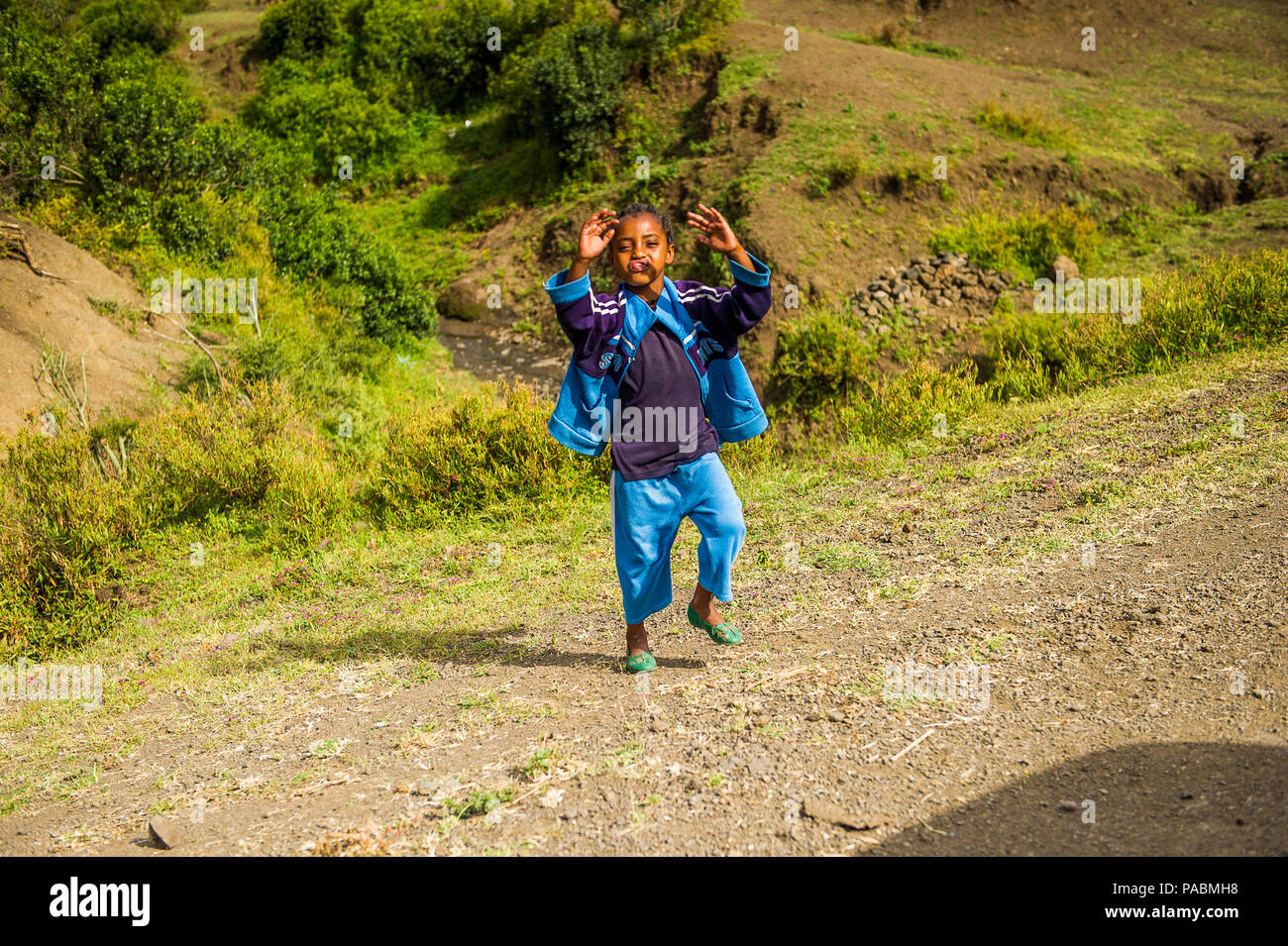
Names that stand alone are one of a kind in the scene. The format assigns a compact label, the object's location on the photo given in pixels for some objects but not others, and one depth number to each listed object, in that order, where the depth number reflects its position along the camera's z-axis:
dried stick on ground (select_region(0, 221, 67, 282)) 10.29
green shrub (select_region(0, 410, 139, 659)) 6.17
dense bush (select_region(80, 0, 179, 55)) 25.38
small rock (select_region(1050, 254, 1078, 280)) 11.84
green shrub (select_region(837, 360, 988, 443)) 7.72
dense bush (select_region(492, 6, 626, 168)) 16.44
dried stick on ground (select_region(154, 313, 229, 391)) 9.43
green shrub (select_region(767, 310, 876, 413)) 10.73
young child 3.40
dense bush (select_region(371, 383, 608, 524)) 7.30
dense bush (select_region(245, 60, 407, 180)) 20.84
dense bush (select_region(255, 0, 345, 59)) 23.97
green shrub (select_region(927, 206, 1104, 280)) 12.30
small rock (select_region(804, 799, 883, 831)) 2.65
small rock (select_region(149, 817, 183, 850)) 2.92
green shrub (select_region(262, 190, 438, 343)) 13.76
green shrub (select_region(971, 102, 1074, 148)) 14.42
